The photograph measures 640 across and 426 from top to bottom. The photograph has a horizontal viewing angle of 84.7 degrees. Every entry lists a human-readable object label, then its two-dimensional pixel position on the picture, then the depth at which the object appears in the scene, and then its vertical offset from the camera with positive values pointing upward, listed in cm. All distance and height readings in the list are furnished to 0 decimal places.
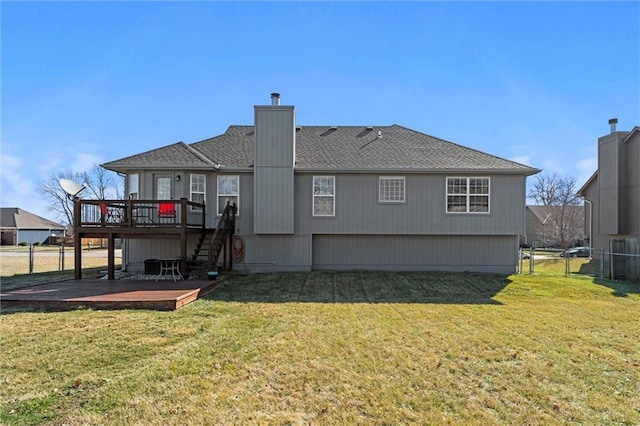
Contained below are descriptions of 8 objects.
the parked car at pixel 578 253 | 2907 -305
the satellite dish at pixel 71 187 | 1132 +93
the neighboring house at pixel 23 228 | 4806 -174
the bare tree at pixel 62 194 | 5138 +391
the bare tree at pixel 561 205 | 3850 +145
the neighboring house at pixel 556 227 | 3853 -114
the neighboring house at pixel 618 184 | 1770 +171
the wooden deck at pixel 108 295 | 748 -186
